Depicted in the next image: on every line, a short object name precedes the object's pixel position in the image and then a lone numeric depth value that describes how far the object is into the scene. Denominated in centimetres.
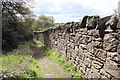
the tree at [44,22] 3762
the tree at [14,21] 886
